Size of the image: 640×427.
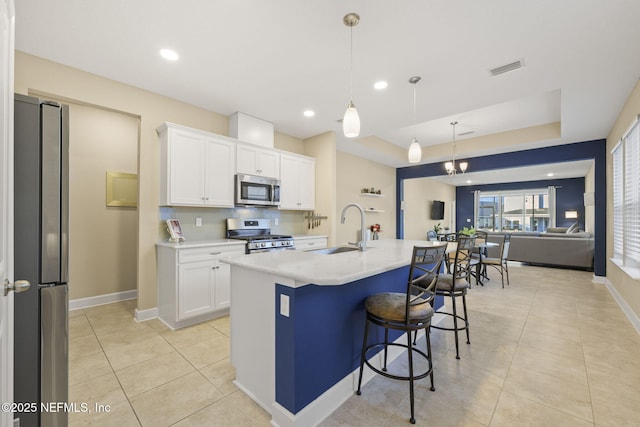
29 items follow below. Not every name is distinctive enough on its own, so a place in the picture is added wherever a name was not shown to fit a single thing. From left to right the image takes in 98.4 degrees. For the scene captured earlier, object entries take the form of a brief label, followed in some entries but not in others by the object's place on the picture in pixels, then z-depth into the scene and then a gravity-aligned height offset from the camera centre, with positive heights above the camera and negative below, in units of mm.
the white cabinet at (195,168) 3205 +578
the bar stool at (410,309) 1708 -619
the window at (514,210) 10579 +171
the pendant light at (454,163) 5602 +1037
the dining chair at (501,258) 4895 -795
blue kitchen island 1533 -715
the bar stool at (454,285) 2414 -637
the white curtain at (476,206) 11633 +351
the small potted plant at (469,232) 6000 -387
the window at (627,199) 3076 +191
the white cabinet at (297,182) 4414 +532
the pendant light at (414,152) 3193 +727
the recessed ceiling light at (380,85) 3059 +1457
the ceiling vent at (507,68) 2637 +1444
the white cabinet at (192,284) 2955 -782
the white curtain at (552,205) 9961 +338
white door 879 +25
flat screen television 10234 +197
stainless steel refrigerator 1128 -175
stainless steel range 3561 -303
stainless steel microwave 3775 +345
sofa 6176 -812
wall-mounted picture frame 3889 +361
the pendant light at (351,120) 2094 +754
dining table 4742 -894
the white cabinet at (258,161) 3848 +785
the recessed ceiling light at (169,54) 2498 +1476
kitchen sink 2624 -345
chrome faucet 2462 -251
